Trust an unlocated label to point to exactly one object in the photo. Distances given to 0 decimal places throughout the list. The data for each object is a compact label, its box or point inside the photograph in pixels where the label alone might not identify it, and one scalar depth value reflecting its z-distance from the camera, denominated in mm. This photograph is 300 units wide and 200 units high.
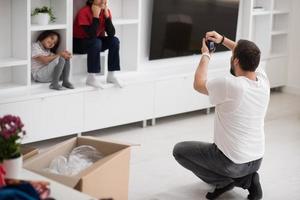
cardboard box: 2725
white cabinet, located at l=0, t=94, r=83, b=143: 4750
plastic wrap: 3004
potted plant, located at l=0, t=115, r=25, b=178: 2402
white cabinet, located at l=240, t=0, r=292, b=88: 6906
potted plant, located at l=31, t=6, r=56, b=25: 5047
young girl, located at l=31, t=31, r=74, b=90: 5102
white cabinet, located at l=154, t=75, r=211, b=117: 5793
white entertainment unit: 4875
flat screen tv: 5984
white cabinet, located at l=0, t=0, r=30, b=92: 4895
